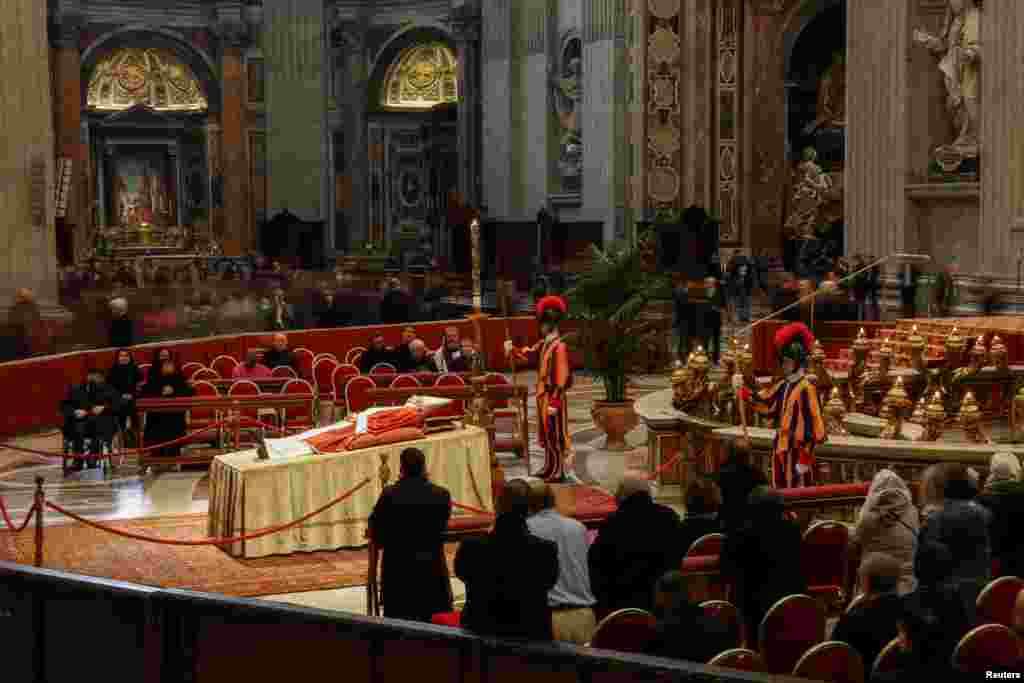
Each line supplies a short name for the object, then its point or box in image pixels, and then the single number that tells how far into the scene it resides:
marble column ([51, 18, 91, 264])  38.69
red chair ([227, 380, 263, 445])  16.12
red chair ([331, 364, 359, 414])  17.86
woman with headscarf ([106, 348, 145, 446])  16.56
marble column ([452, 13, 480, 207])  39.25
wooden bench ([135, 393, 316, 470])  15.41
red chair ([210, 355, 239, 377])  18.70
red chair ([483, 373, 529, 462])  15.90
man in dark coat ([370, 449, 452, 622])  8.58
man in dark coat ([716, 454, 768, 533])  8.56
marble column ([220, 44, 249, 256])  40.84
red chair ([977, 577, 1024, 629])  6.77
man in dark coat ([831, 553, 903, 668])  6.21
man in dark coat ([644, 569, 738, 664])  6.02
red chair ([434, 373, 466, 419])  16.31
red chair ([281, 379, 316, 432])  16.52
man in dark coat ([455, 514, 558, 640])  6.60
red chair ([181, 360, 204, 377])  18.34
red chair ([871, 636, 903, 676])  5.62
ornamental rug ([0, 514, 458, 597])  10.98
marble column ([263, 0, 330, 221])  40.41
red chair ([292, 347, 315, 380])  19.45
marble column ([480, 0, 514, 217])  37.47
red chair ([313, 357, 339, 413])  19.12
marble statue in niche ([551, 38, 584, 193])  34.78
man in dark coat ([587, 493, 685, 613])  7.64
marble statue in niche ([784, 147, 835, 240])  30.83
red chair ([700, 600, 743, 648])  6.21
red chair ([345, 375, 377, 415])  15.94
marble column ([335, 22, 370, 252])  41.72
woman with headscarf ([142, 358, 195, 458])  16.02
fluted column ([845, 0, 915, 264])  23.88
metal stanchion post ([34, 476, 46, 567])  10.30
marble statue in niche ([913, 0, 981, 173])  22.48
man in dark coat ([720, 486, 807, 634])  7.61
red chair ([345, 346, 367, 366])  20.09
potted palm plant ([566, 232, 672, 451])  16.80
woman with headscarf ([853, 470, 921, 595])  8.23
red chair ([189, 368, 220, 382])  17.91
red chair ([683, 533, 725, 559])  7.96
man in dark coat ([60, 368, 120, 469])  15.75
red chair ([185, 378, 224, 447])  16.16
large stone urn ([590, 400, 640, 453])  16.77
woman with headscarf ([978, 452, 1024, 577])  7.75
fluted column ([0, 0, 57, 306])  21.06
